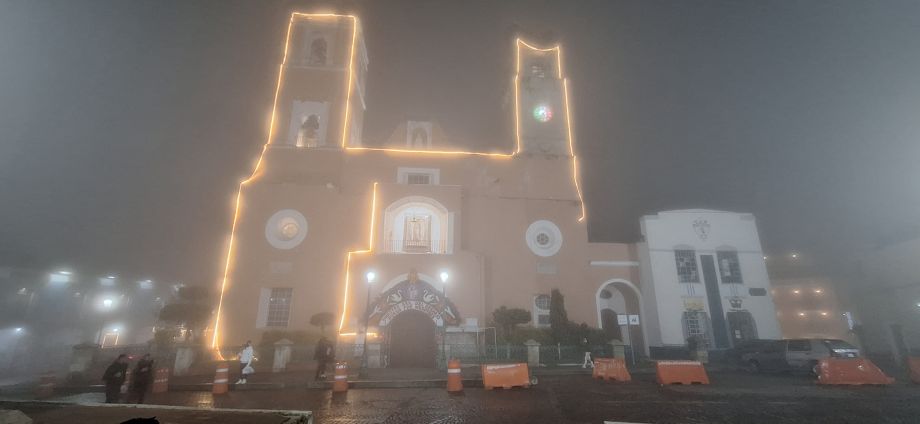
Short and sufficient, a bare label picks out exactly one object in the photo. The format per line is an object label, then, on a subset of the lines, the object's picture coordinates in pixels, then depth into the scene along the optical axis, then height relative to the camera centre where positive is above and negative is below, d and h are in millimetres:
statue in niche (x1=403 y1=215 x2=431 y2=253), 24328 +5903
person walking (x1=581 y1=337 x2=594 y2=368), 19066 -1266
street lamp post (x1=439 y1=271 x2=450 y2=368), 18516 +358
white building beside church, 24422 +2901
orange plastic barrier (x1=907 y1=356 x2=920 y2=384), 13746 -1433
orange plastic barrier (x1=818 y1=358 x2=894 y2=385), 13031 -1513
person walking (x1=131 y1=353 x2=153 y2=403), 10891 -1315
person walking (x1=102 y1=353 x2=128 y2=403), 10664 -1309
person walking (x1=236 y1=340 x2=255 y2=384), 14430 -1070
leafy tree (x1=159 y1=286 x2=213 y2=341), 27031 +1261
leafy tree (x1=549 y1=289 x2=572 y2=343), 21359 +482
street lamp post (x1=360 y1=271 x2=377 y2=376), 17891 +498
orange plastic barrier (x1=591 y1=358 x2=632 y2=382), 14758 -1567
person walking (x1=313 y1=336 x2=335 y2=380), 14578 -959
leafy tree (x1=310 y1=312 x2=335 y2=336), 20906 +418
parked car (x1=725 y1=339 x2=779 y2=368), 19242 -1159
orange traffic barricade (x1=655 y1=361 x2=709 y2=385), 13719 -1565
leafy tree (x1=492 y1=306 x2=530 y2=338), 21328 +480
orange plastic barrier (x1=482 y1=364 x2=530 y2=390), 12656 -1509
